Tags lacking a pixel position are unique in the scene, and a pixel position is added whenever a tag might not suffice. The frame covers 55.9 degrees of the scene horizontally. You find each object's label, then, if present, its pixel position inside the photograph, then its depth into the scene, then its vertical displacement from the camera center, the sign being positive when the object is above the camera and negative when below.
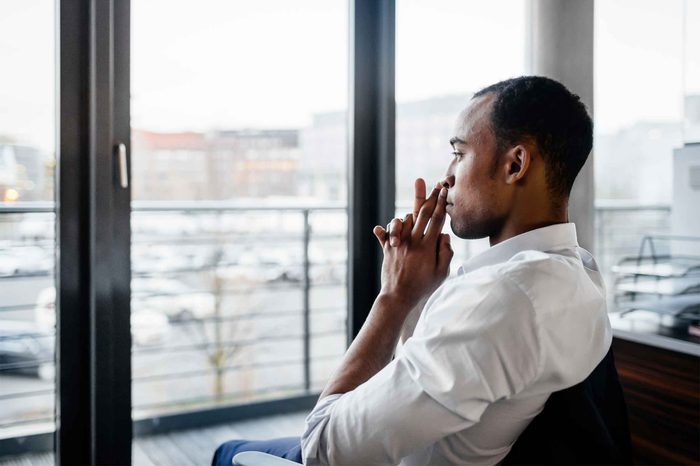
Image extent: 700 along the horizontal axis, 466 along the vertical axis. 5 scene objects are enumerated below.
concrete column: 2.10 +0.49
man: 0.91 -0.15
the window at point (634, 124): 2.00 +0.28
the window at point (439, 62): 2.41 +0.58
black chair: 0.90 -0.31
